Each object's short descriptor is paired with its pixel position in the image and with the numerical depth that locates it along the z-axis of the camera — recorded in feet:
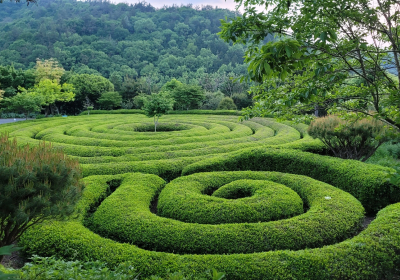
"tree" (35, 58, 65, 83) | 145.18
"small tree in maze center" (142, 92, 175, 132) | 75.61
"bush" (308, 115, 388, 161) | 35.60
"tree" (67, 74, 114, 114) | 159.88
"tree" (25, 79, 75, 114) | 118.42
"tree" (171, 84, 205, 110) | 147.18
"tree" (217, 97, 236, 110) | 145.79
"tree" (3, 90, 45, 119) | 99.51
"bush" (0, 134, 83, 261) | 15.06
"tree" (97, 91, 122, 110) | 154.27
